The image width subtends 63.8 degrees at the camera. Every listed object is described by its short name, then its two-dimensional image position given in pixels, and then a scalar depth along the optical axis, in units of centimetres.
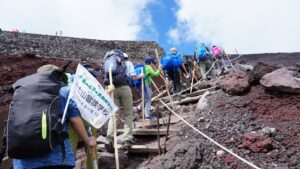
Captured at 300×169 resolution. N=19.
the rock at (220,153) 371
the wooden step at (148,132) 466
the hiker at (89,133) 250
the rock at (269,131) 392
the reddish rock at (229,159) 358
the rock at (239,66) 836
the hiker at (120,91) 405
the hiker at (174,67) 664
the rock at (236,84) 503
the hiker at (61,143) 207
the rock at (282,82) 459
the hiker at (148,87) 548
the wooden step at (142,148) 429
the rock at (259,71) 508
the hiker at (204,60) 765
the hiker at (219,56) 837
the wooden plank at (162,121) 514
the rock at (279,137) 382
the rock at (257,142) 369
